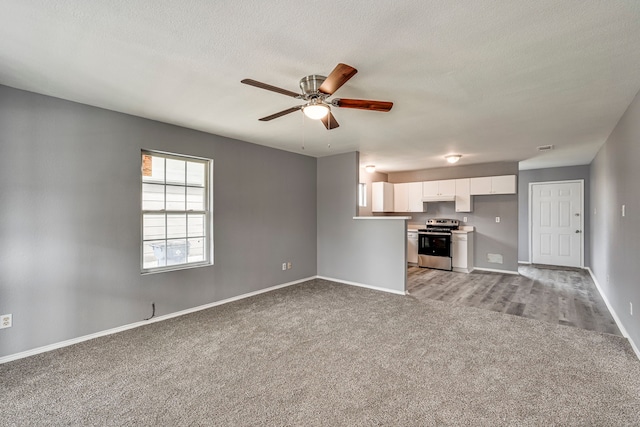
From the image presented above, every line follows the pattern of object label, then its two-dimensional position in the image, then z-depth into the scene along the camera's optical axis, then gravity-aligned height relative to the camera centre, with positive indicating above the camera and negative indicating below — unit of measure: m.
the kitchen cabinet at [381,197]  7.06 +0.38
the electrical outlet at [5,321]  2.55 -0.98
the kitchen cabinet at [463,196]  6.41 +0.37
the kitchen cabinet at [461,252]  6.17 -0.85
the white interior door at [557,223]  6.59 -0.26
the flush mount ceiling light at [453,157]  5.38 +1.04
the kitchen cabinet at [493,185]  5.96 +0.59
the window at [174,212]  3.51 +0.00
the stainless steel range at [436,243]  6.31 -0.70
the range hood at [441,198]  6.56 +0.33
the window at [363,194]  6.98 +0.44
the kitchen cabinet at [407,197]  7.08 +0.38
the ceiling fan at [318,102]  2.30 +0.90
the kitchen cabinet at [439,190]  6.59 +0.52
